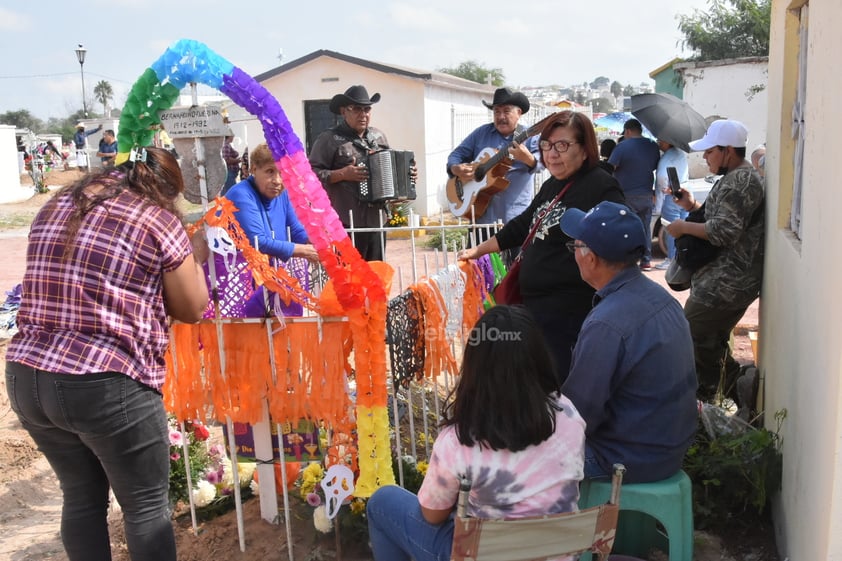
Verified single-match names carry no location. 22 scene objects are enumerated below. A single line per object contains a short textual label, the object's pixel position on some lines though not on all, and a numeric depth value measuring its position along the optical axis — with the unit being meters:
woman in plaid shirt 2.30
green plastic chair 2.55
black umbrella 7.11
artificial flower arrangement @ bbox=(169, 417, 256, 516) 3.59
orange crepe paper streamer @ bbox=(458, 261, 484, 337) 4.02
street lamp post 27.25
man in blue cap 2.47
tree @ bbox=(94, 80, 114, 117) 66.78
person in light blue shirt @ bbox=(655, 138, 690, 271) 8.05
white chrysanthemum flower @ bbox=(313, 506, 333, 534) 3.26
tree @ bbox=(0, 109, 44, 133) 60.45
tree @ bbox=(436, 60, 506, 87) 56.08
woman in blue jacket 3.67
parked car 11.49
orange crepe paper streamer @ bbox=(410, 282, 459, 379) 3.42
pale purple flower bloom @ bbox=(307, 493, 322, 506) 3.32
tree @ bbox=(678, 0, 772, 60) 27.16
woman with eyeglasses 3.33
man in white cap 4.08
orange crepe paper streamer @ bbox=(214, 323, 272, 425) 3.13
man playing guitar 5.73
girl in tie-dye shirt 2.07
